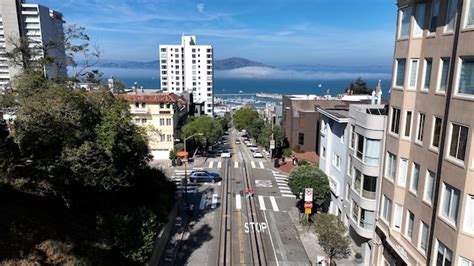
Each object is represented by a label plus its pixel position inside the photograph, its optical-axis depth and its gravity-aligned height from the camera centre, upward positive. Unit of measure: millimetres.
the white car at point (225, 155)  63969 -14138
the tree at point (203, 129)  61094 -8943
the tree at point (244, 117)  92750 -9988
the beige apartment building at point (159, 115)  58250 -6019
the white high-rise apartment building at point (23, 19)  106125 +20748
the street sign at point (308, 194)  28828 -9732
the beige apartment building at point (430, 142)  14195 -3006
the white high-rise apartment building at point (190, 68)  158500 +6527
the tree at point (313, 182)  31625 -9621
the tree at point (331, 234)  22812 -10556
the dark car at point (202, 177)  46000 -13304
